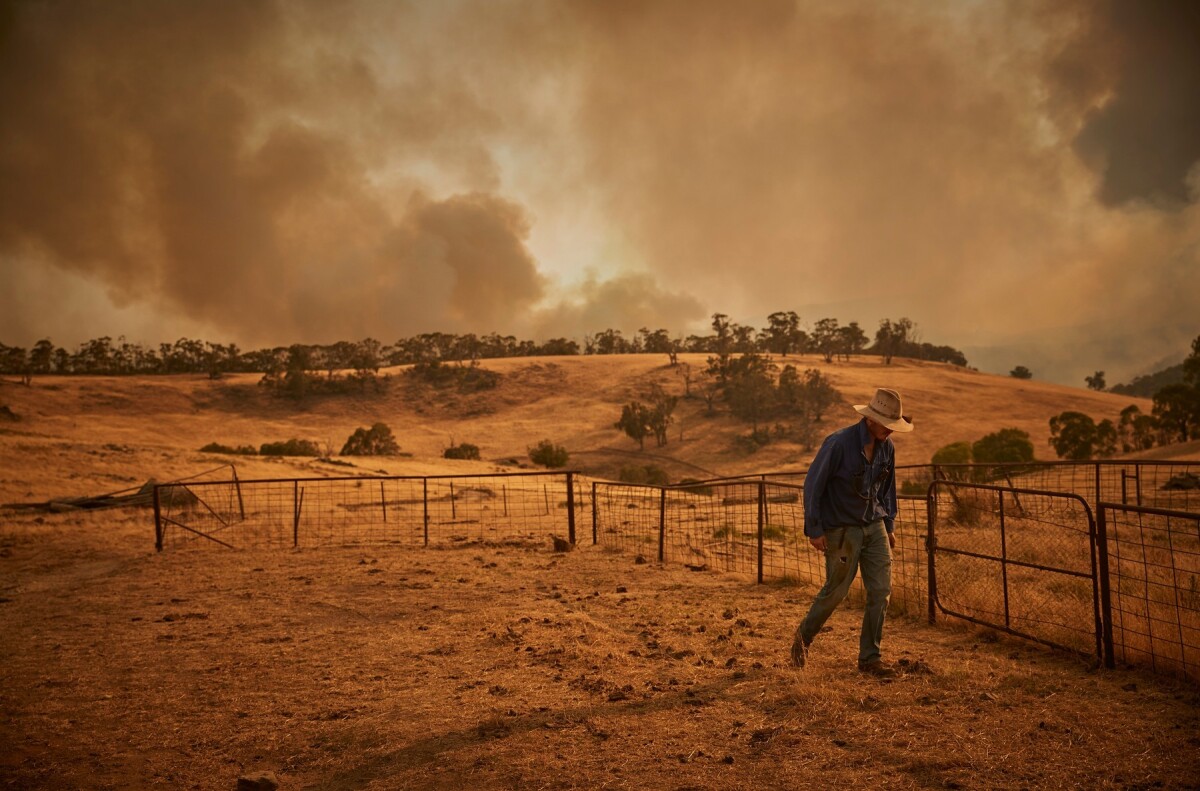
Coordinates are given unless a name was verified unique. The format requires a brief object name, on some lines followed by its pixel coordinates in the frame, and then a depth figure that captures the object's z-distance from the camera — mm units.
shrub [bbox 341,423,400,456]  54188
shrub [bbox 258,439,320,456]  48656
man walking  6359
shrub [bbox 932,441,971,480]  39966
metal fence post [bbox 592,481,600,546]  14398
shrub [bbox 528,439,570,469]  50744
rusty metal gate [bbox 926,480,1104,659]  7086
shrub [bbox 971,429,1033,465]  40906
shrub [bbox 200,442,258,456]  39950
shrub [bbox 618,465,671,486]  48250
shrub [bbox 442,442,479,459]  56766
